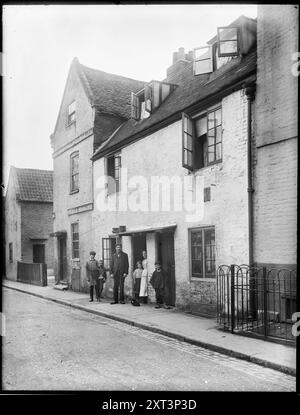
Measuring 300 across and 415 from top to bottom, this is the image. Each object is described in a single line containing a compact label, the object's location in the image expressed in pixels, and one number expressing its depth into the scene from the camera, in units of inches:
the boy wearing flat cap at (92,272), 559.8
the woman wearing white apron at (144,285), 504.5
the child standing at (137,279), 513.3
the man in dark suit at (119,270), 519.5
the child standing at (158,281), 462.9
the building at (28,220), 1067.3
